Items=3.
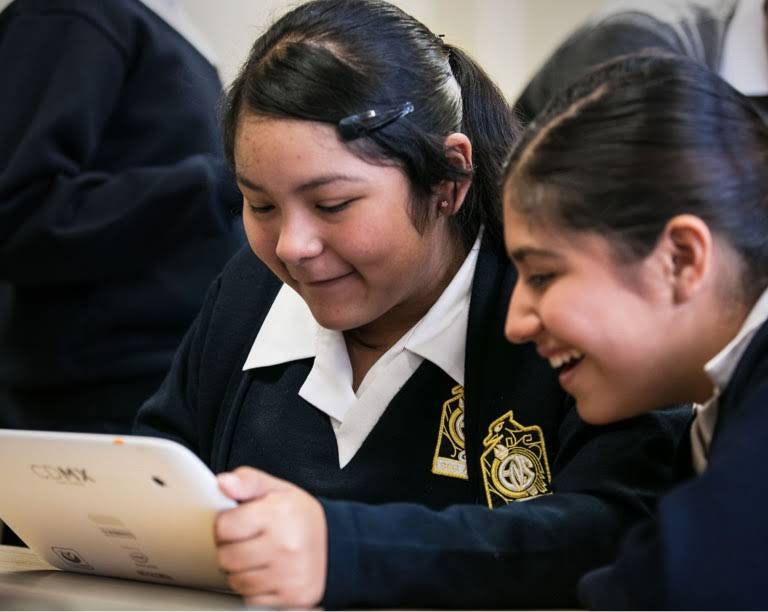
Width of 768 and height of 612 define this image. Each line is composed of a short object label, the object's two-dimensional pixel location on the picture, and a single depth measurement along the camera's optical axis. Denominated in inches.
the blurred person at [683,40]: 91.3
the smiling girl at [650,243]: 37.2
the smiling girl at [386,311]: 47.3
